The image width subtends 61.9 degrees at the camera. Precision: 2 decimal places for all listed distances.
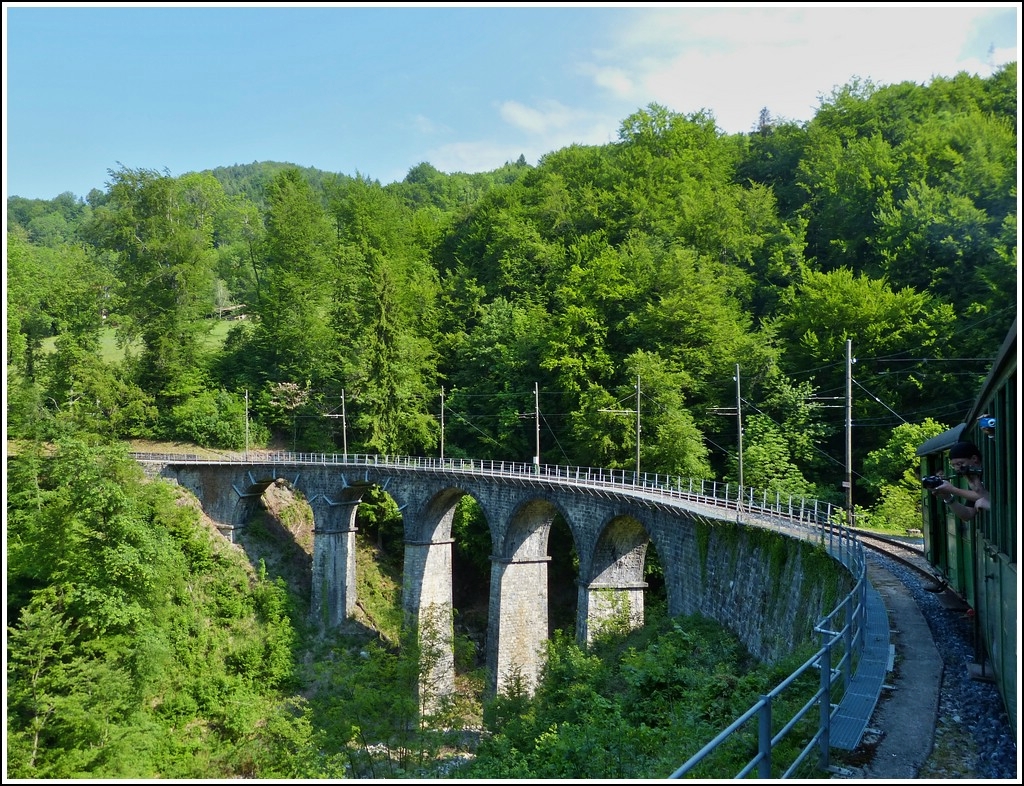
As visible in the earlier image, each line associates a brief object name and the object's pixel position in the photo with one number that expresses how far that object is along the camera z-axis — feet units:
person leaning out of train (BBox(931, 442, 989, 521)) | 23.81
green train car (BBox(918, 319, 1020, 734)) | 21.53
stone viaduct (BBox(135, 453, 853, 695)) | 60.70
